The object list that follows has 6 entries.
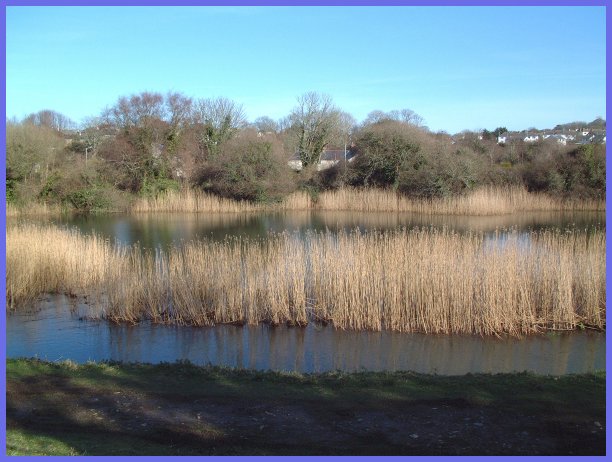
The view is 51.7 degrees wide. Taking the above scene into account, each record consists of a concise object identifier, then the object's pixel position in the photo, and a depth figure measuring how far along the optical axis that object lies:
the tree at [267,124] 45.25
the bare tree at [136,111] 29.42
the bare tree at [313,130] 33.78
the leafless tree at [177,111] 30.17
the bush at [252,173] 26.72
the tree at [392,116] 40.24
